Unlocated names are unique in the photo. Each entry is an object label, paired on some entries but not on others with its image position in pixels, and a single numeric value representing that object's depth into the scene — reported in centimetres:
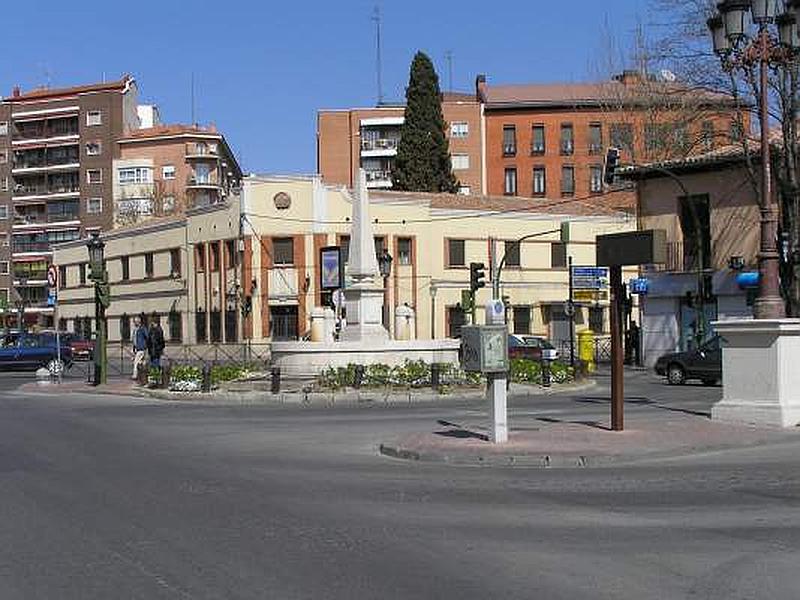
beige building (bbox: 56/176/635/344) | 6069
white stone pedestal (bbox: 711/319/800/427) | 1709
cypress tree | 7381
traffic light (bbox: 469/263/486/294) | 3988
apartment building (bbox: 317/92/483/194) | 8788
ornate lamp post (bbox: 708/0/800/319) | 1770
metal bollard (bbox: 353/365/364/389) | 2697
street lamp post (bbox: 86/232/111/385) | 3291
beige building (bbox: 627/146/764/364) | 4019
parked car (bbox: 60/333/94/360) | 6022
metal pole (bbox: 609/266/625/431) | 1633
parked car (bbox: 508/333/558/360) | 4291
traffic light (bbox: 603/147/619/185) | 3134
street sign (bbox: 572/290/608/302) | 4406
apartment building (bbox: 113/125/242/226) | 9512
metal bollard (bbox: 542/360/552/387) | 2898
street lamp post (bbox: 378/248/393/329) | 4133
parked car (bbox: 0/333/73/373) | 4547
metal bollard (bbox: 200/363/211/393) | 2788
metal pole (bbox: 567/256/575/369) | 3911
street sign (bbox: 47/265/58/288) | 3862
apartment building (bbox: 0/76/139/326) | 9650
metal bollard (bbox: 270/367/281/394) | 2664
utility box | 1500
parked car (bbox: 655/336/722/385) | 3175
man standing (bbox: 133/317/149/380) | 3481
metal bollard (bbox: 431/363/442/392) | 2716
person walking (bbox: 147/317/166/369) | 3425
